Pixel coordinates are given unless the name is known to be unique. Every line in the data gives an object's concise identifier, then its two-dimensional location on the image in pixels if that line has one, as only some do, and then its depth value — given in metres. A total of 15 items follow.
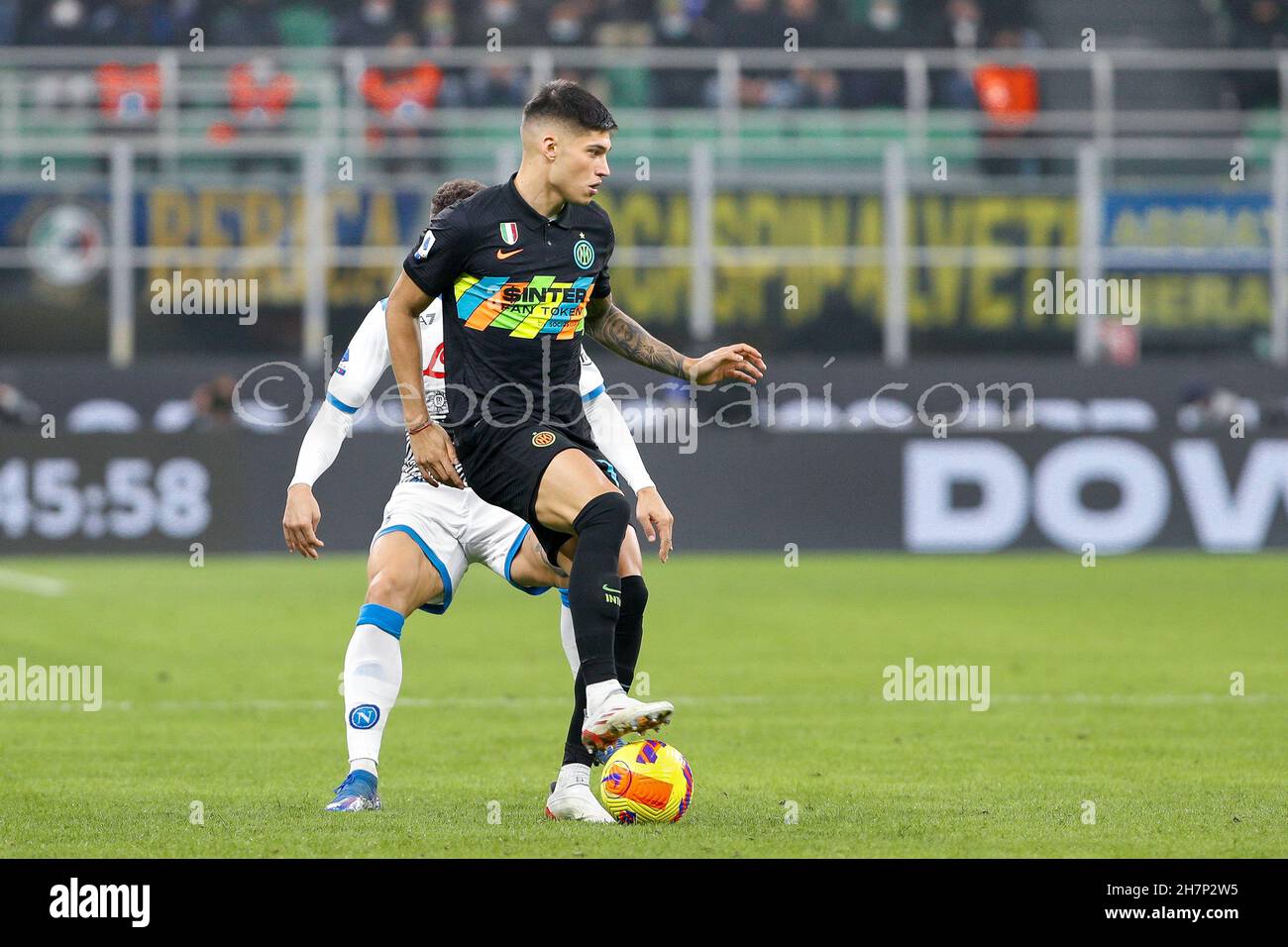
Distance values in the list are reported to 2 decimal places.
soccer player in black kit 5.95
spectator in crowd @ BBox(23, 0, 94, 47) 22.80
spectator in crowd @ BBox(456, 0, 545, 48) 22.75
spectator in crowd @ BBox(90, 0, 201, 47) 22.86
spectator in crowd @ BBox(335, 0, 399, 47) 22.86
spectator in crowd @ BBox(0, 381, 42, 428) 18.69
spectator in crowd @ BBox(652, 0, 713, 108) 21.83
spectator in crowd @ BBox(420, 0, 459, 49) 23.19
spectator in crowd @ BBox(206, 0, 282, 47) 22.62
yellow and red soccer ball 6.09
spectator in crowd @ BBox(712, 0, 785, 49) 22.78
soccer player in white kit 6.31
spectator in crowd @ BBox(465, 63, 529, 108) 21.17
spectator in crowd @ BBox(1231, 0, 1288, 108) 23.42
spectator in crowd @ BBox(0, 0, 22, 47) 22.81
